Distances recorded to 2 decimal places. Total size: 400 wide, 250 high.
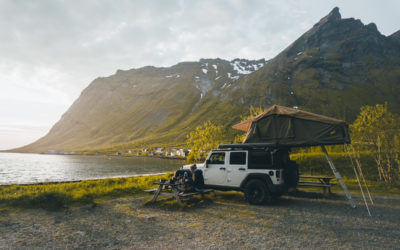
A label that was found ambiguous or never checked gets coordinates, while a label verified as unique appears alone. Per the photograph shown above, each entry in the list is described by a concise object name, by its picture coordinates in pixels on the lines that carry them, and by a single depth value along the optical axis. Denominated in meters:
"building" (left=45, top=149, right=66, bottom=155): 164.35
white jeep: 10.81
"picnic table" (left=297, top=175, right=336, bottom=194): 13.33
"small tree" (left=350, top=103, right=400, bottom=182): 17.91
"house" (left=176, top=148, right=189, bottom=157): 96.99
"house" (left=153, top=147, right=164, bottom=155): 116.75
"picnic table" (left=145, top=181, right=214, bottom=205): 11.03
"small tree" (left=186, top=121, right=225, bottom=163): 38.59
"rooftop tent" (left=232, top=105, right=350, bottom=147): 10.56
